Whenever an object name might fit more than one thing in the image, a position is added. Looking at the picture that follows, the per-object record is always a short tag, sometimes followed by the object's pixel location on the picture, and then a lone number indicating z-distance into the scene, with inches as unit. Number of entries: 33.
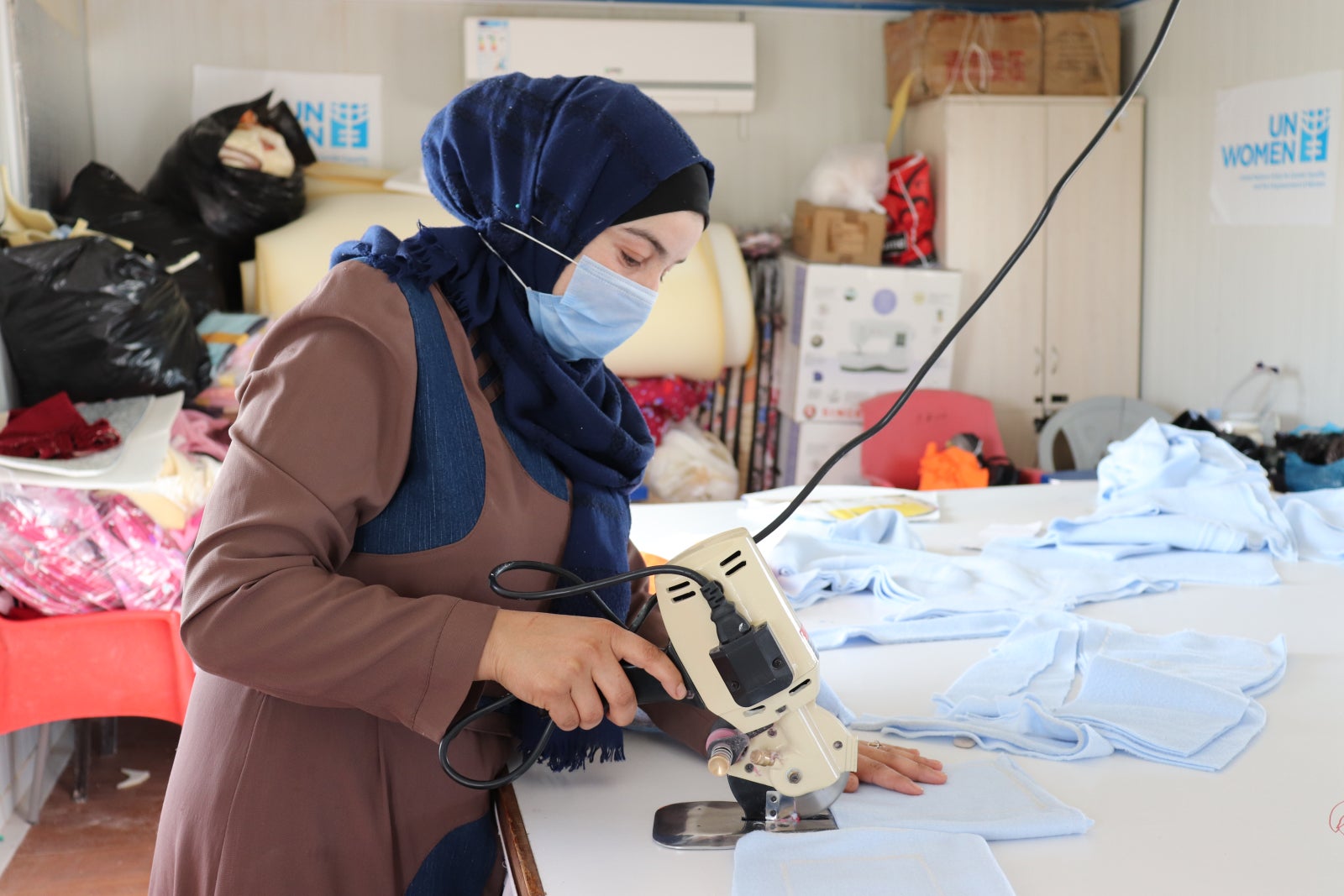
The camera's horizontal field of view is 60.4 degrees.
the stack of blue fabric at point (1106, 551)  72.1
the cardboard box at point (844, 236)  177.6
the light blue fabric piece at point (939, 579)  72.8
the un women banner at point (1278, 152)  150.6
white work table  40.1
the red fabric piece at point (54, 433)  104.4
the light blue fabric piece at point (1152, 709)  50.6
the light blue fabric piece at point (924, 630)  66.1
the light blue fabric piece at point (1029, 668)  57.1
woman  37.5
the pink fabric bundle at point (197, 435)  114.9
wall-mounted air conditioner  178.2
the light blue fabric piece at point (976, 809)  42.5
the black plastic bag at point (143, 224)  142.0
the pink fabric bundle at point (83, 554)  103.1
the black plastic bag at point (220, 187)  152.4
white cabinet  181.8
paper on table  96.7
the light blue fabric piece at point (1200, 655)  58.6
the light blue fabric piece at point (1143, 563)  77.0
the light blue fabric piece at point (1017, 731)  50.3
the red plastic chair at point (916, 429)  175.0
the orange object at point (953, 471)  159.3
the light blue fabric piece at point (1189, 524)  83.0
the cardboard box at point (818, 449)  181.6
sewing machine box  177.3
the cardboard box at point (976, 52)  178.5
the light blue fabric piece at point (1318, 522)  83.4
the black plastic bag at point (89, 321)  113.4
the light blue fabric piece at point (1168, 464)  93.7
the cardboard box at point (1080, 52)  181.8
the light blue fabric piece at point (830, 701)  50.9
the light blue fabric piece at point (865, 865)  38.1
